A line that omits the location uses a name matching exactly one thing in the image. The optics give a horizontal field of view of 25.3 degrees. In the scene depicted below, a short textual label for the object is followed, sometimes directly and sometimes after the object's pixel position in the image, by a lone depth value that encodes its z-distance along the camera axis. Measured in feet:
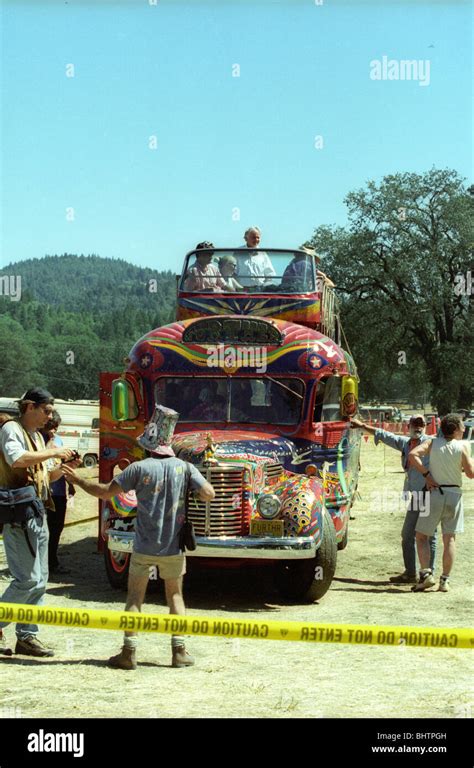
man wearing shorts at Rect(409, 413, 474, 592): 36.91
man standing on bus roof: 44.60
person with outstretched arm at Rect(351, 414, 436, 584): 38.52
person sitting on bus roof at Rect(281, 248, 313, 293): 44.04
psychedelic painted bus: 36.06
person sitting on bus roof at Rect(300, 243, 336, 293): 45.24
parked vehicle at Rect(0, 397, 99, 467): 125.70
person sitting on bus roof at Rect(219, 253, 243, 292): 44.68
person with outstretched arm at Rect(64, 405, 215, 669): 25.68
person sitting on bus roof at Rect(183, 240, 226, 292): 44.65
